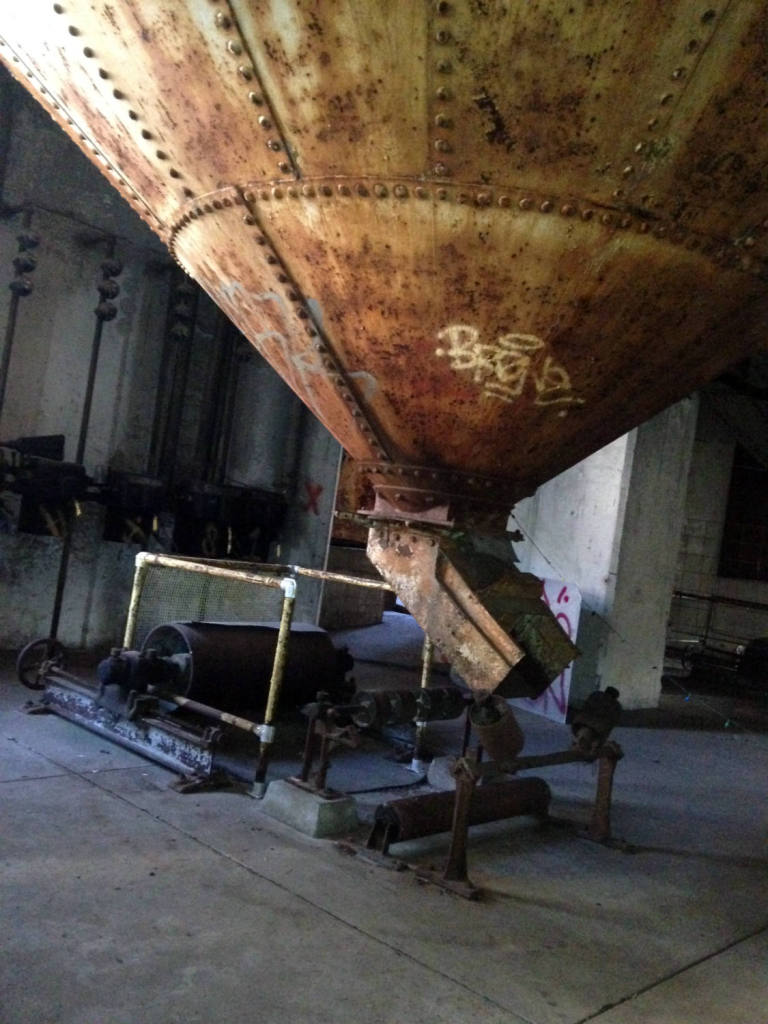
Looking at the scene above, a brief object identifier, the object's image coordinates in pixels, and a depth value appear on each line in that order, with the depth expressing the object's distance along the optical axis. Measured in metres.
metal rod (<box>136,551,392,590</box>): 5.10
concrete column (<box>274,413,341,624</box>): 10.09
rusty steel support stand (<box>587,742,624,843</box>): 4.86
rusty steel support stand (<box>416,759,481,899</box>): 3.93
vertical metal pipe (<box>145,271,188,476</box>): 8.63
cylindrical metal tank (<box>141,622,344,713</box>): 6.00
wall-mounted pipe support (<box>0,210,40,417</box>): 7.36
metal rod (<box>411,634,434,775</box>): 5.89
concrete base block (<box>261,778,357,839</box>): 4.36
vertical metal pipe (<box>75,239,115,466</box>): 7.96
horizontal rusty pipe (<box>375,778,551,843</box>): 4.21
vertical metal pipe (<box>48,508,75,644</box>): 7.56
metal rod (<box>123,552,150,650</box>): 5.77
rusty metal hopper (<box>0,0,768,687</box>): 2.20
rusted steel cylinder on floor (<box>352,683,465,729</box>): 4.59
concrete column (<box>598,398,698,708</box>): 9.36
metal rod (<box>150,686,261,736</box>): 4.85
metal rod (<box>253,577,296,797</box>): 4.81
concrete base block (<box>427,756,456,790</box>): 5.62
